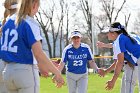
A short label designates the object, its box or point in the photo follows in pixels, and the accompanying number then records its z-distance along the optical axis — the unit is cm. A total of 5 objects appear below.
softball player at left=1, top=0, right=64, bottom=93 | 631
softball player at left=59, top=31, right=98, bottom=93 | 1272
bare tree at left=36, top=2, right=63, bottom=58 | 7470
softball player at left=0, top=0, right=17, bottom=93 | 693
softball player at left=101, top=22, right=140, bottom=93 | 1000
